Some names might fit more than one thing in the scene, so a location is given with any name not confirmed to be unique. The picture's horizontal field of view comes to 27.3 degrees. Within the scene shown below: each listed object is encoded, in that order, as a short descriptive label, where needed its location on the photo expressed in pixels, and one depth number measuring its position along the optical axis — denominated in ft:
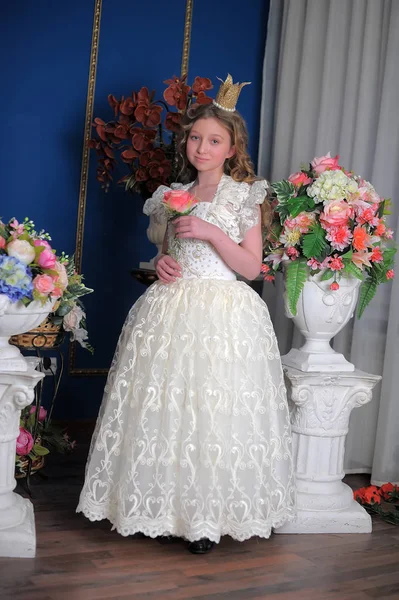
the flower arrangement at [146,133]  11.41
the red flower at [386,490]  11.15
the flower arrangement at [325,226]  9.69
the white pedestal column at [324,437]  10.06
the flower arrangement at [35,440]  10.85
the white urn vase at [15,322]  8.29
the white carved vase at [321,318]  10.05
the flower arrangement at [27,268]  8.13
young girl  8.59
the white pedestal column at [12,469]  8.45
